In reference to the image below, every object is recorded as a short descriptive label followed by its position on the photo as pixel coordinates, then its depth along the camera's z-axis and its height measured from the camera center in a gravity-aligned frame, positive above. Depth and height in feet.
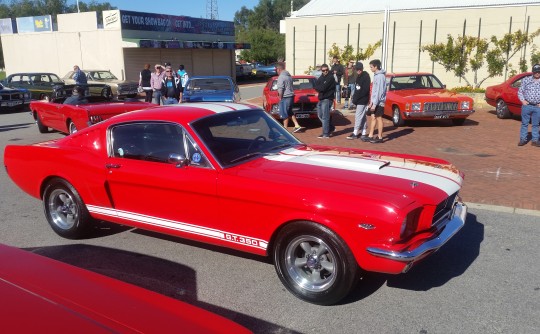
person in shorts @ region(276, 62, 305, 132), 39.11 -2.13
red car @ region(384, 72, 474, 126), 40.57 -2.86
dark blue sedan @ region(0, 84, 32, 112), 65.21 -3.99
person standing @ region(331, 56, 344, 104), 56.80 -0.35
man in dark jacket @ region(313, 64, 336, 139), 36.55 -2.09
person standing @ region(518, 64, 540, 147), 31.60 -2.46
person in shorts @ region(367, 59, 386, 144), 33.57 -1.95
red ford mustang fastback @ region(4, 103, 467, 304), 11.85 -3.40
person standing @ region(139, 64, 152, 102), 55.26 -1.36
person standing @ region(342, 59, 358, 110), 56.65 -1.55
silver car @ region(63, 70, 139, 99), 78.50 -2.29
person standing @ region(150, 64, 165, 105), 49.58 -1.33
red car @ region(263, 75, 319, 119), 43.11 -3.16
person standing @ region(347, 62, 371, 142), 35.22 -2.17
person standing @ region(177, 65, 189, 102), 56.72 -0.97
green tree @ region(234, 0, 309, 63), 207.72 +9.85
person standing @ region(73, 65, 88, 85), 71.30 -1.28
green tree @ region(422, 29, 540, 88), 72.23 +2.00
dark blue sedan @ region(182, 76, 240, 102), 47.60 -2.21
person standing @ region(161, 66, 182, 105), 48.03 -1.98
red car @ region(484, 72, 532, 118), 44.32 -2.94
